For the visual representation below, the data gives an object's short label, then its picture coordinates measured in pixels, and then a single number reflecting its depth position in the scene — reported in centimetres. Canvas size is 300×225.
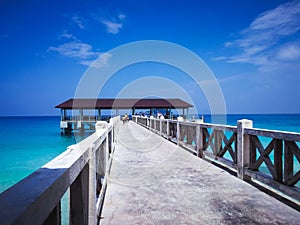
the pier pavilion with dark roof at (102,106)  3380
